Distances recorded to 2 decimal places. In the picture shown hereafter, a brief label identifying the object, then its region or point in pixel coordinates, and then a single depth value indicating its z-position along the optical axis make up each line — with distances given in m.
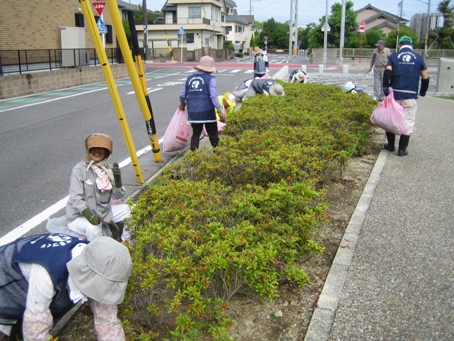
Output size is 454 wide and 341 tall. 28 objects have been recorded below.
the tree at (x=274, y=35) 95.38
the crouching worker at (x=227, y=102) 9.16
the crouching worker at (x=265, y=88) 9.37
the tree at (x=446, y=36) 53.78
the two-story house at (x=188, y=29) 59.28
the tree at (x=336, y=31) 57.65
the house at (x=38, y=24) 23.30
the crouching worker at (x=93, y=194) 3.92
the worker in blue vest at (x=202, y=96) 6.79
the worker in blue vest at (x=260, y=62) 15.02
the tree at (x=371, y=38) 56.12
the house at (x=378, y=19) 73.07
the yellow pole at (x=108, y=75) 5.12
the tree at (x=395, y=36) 51.02
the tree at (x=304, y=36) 91.97
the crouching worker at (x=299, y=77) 13.21
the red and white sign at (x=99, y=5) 21.19
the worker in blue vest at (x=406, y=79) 7.54
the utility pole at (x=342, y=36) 31.12
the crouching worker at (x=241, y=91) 11.21
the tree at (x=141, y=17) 71.12
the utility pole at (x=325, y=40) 35.62
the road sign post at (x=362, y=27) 37.34
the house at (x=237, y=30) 86.31
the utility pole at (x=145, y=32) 43.05
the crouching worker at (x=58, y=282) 2.64
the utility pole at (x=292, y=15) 44.28
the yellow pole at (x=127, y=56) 5.46
